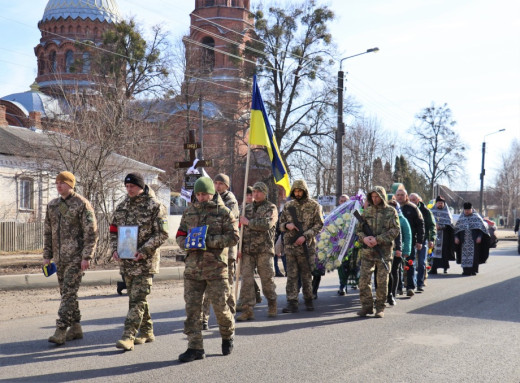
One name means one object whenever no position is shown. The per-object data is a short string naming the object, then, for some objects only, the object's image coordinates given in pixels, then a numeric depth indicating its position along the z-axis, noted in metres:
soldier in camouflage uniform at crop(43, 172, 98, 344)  6.81
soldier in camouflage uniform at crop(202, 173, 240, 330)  8.19
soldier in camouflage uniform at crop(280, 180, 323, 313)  9.15
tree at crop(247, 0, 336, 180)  36.22
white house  21.28
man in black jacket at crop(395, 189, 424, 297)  11.19
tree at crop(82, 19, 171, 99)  38.47
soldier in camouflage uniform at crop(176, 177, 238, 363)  6.16
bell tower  38.00
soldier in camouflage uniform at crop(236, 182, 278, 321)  8.55
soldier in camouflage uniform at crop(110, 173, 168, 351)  6.57
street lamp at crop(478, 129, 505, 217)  46.22
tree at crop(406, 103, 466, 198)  57.59
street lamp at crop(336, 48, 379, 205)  23.03
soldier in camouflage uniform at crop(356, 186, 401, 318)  8.78
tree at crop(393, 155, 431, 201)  65.19
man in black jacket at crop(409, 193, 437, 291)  12.07
